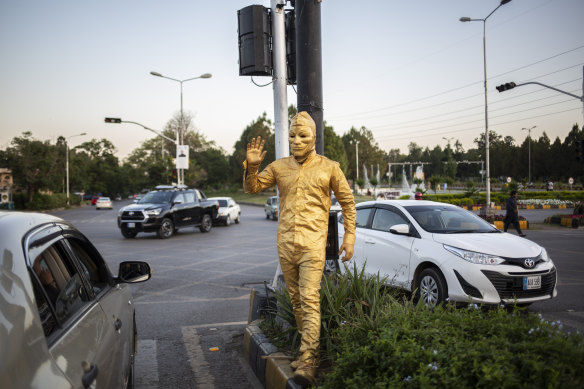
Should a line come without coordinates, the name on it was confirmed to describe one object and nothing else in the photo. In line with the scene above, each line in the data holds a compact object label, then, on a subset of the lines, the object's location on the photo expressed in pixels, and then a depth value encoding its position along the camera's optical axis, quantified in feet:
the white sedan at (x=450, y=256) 18.92
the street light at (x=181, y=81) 106.22
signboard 94.89
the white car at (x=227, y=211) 73.99
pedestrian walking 51.52
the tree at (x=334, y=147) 241.55
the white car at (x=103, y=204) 164.62
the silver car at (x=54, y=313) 4.64
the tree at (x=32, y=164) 147.54
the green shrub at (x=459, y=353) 7.09
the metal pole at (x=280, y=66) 19.66
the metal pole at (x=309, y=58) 16.97
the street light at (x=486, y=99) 82.89
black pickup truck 55.83
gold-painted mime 11.25
